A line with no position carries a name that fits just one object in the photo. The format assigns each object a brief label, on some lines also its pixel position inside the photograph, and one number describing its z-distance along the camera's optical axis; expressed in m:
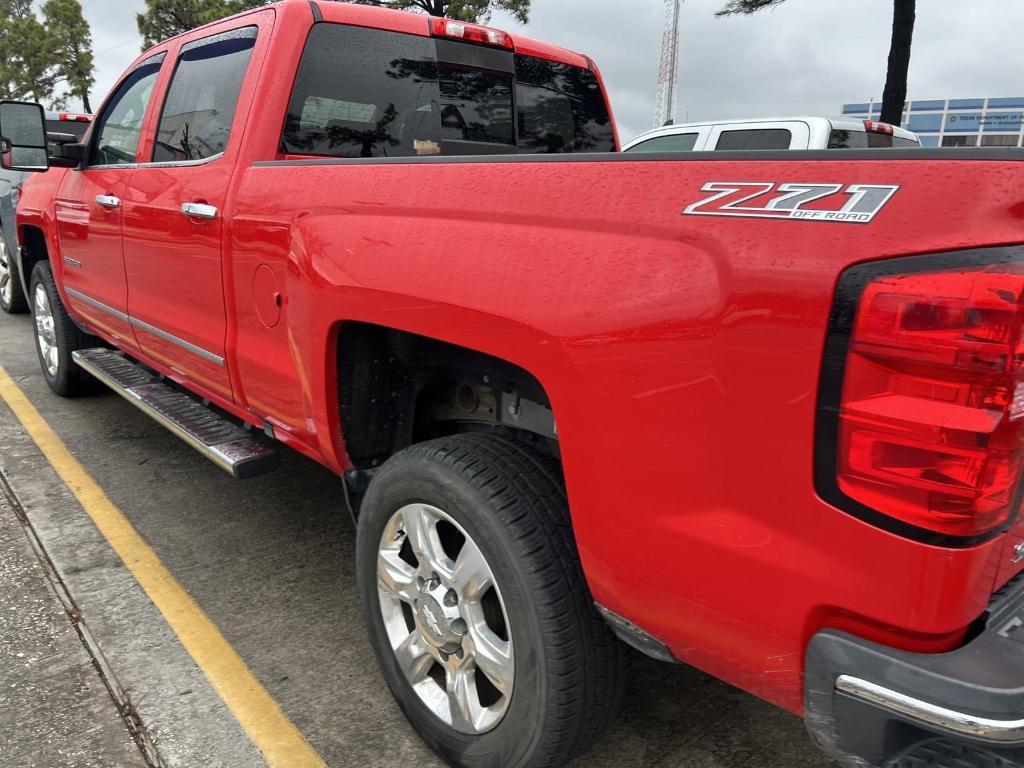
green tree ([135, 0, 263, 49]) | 26.79
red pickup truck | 1.14
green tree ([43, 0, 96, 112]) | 41.34
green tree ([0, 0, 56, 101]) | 40.78
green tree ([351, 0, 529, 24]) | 18.84
